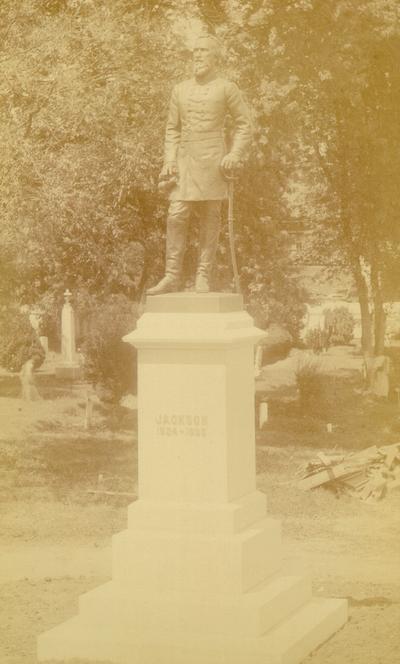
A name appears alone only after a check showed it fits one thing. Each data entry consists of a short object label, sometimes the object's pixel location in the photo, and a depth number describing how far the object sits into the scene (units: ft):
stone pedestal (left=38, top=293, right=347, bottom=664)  27.04
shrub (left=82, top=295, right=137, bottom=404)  64.75
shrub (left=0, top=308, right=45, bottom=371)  94.22
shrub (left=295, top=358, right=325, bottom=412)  76.23
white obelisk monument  95.55
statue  29.91
